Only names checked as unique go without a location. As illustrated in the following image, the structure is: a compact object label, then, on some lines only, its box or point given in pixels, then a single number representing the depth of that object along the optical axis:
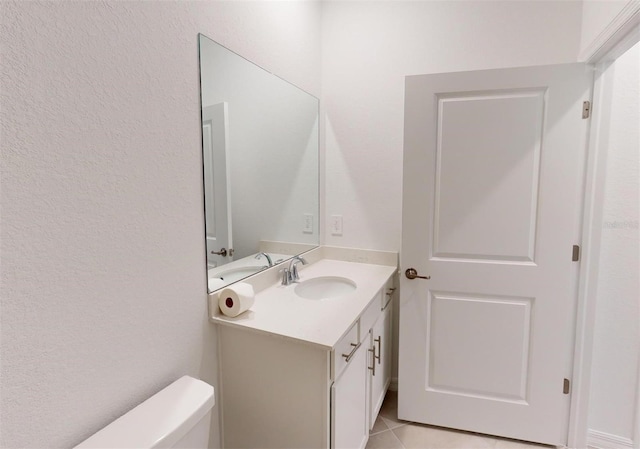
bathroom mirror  1.39
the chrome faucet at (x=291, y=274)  1.85
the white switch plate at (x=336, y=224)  2.40
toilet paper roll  1.35
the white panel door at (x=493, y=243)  1.70
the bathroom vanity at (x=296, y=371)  1.24
